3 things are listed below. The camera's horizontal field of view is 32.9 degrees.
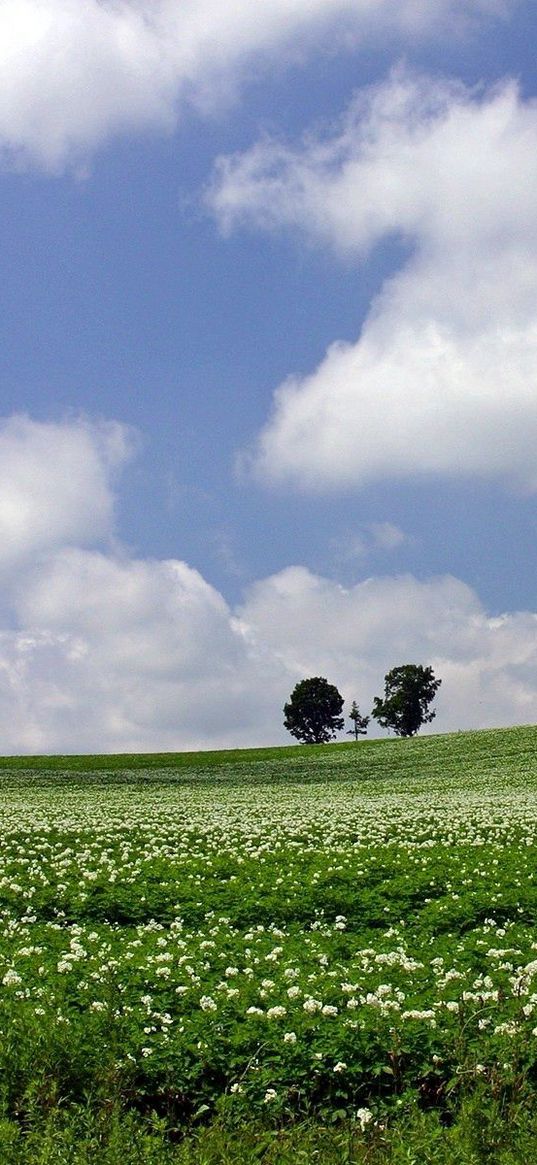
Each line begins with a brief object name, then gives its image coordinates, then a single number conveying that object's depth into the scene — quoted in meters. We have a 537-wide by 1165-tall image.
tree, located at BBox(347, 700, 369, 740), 151.00
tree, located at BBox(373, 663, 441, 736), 126.06
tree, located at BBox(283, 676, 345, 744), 131.12
